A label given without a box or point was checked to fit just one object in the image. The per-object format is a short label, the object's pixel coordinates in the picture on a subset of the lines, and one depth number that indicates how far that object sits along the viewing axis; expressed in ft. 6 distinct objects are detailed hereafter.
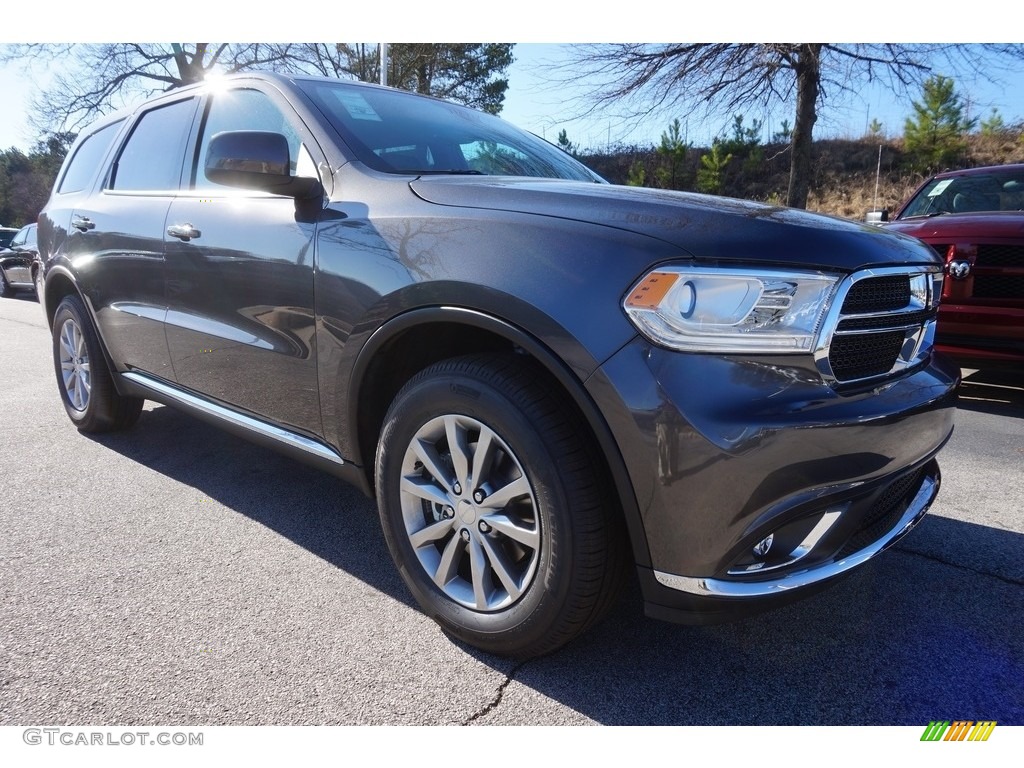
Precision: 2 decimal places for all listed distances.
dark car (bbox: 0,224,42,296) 47.71
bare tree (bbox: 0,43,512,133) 66.69
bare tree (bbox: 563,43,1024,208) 39.01
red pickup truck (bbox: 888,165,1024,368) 14.89
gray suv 5.25
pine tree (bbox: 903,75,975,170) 76.33
